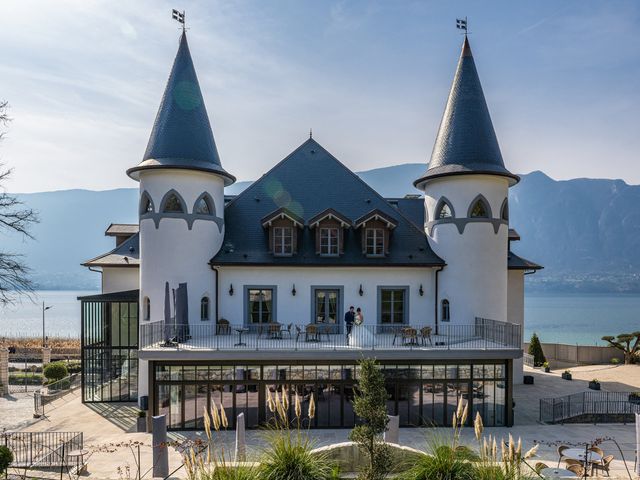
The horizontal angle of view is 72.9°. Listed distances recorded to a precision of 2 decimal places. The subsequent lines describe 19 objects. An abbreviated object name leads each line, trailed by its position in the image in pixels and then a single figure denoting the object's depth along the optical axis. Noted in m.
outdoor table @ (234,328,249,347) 16.55
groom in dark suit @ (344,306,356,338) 18.45
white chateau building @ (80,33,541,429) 16.58
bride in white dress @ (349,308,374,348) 16.69
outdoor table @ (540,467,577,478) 10.26
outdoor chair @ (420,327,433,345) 17.20
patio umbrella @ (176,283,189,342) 17.75
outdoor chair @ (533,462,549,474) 9.33
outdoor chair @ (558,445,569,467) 11.77
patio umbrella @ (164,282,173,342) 16.87
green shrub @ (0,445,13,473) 10.15
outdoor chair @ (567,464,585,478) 10.50
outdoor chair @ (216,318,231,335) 18.98
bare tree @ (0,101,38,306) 14.92
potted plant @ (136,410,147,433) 16.38
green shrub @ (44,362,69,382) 24.55
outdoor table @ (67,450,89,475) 12.13
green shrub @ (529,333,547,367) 27.91
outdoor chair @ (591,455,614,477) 10.71
